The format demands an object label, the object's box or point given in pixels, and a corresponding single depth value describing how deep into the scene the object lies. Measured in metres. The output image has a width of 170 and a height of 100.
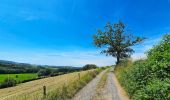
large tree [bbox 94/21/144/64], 24.09
